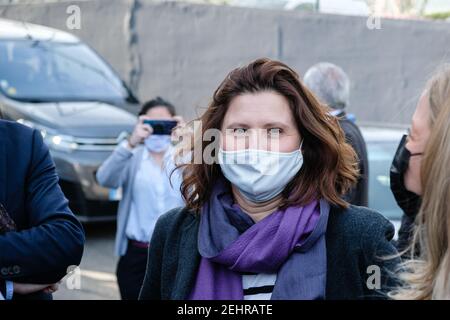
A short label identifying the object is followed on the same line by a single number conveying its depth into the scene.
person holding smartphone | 9.88
